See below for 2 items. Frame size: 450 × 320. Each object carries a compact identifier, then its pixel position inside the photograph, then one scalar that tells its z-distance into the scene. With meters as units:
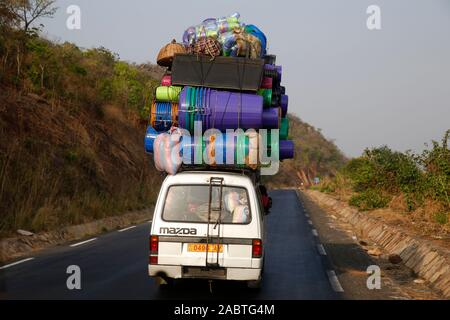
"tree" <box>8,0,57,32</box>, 28.27
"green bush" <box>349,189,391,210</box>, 25.52
